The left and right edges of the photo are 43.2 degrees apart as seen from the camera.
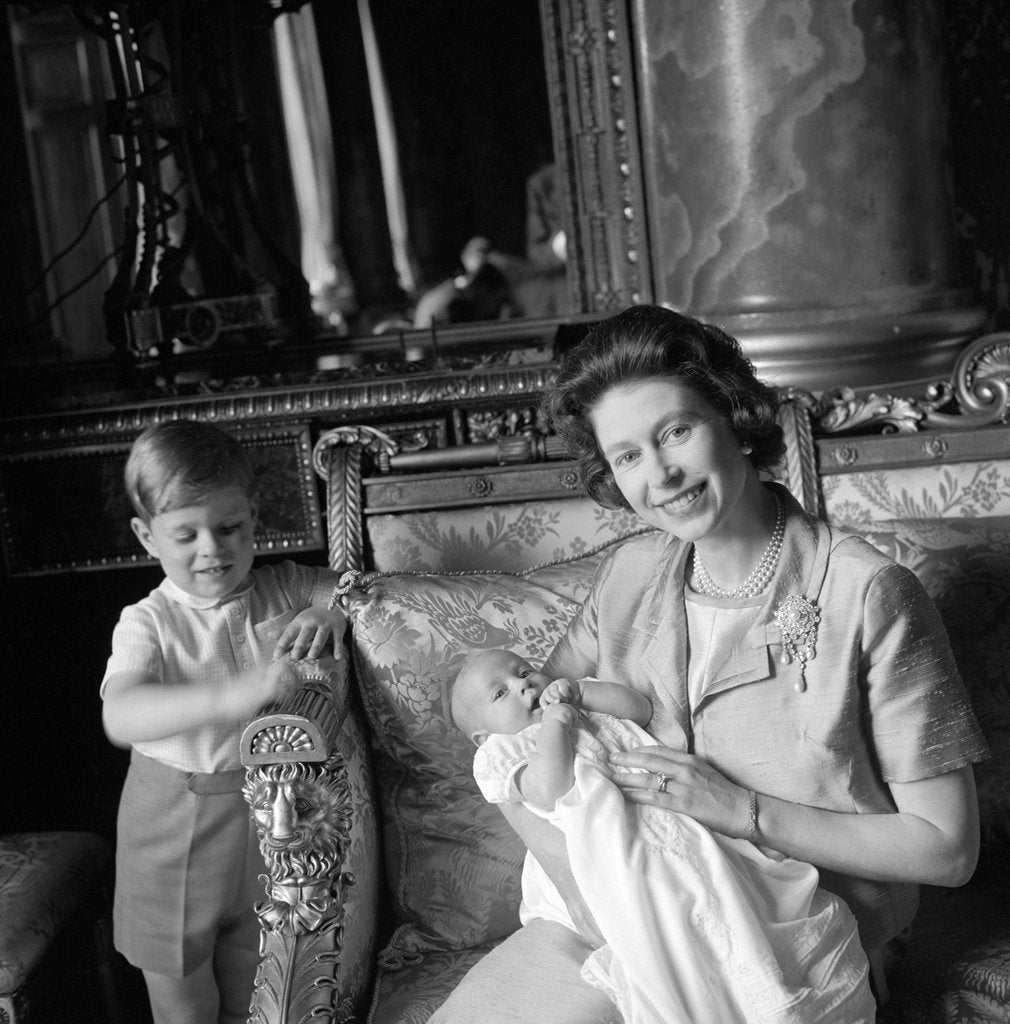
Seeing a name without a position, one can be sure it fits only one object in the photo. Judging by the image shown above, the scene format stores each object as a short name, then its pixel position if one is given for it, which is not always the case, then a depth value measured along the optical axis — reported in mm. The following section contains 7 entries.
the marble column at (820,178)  2510
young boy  1991
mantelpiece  2664
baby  1441
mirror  3035
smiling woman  1511
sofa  1690
